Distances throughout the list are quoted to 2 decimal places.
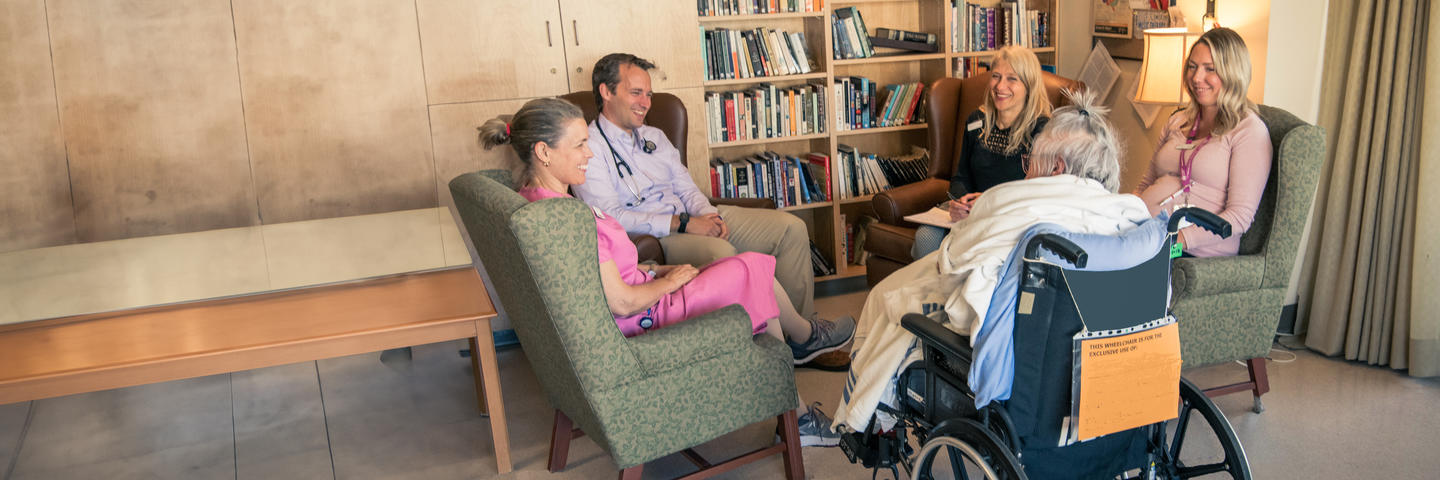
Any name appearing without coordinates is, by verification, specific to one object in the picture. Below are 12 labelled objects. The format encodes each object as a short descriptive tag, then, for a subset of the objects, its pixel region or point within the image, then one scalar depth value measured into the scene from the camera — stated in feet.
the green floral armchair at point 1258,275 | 9.63
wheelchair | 6.65
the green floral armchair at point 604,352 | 7.56
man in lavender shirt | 12.60
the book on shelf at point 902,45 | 16.02
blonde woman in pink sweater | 9.93
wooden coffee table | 8.45
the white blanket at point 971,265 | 7.13
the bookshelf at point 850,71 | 15.55
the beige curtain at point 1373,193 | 10.87
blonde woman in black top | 12.78
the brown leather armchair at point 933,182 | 13.50
